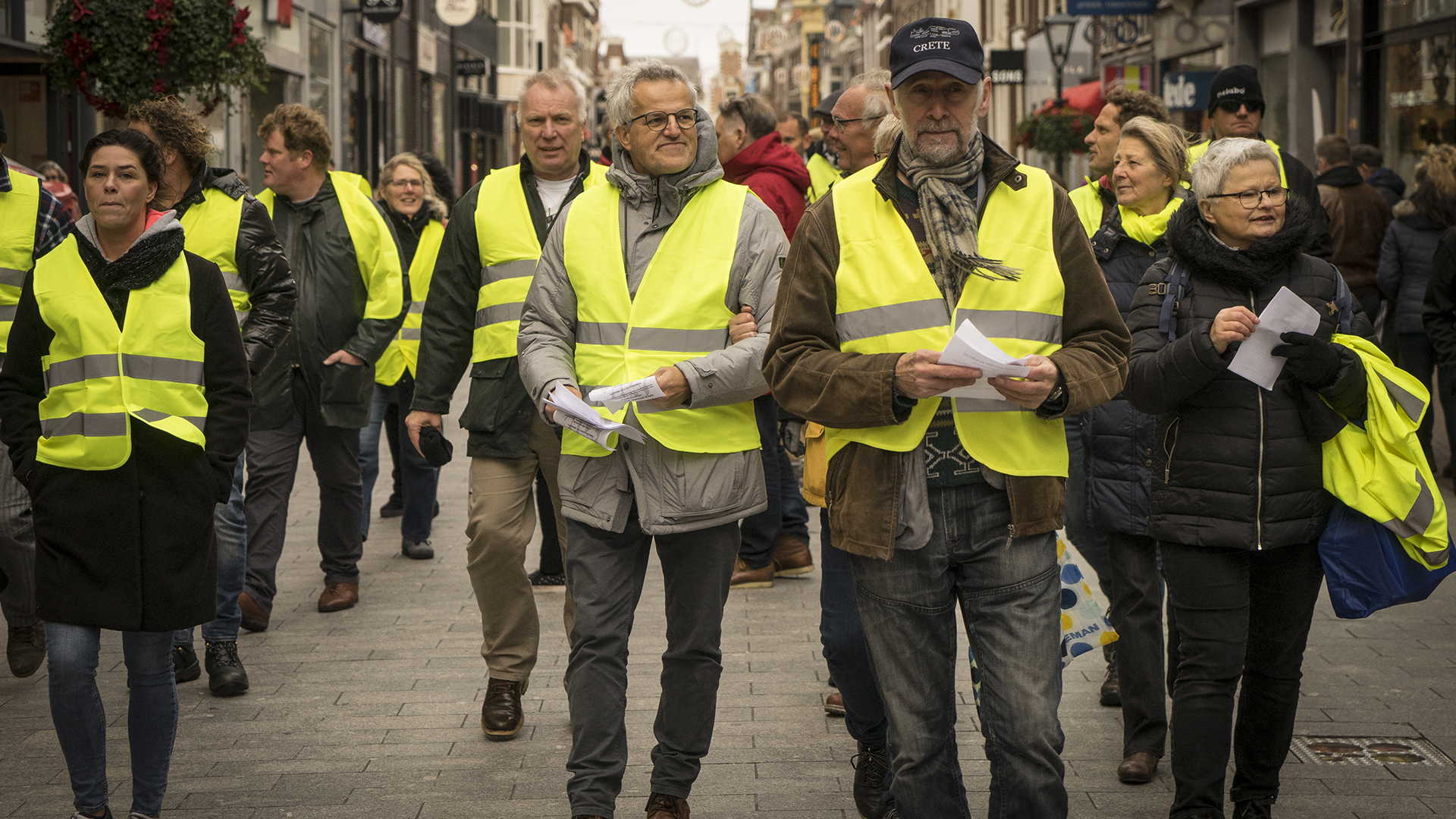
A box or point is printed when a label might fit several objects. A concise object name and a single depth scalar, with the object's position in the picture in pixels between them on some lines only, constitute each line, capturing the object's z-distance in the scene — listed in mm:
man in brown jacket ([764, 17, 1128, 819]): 3436
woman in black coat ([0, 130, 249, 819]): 4191
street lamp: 23531
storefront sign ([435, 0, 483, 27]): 28156
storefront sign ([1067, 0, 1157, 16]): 22266
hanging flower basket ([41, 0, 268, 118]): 12109
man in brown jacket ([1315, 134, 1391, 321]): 10609
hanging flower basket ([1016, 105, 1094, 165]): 22344
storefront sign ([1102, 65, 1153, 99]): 23844
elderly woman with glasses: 4098
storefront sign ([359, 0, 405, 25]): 24031
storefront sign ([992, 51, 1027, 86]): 28953
